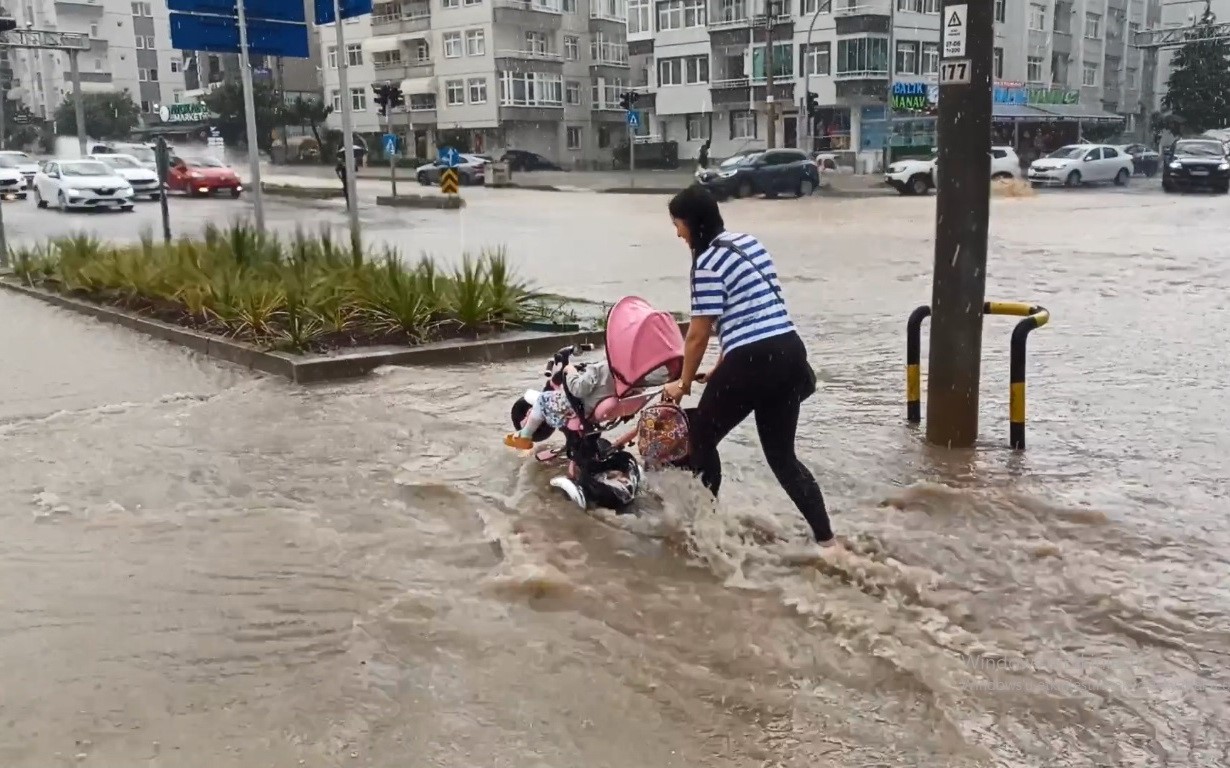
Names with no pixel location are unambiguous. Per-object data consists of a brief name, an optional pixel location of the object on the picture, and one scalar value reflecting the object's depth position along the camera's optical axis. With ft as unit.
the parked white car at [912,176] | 128.88
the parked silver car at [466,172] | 162.40
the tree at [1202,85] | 216.74
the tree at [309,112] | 218.79
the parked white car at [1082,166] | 140.87
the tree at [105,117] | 250.57
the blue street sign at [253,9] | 50.90
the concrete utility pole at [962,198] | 22.08
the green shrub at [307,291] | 33.96
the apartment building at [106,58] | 272.31
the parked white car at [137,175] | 116.47
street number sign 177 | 22.12
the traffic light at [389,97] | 123.95
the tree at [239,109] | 216.33
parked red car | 123.44
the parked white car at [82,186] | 102.06
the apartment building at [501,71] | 222.28
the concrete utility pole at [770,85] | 149.09
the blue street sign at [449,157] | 82.44
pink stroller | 18.33
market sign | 231.30
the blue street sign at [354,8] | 54.85
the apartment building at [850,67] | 181.37
